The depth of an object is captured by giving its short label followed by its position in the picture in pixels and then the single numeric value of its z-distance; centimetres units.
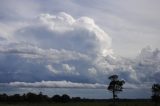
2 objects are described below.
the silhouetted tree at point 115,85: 11644
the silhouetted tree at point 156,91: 12190
